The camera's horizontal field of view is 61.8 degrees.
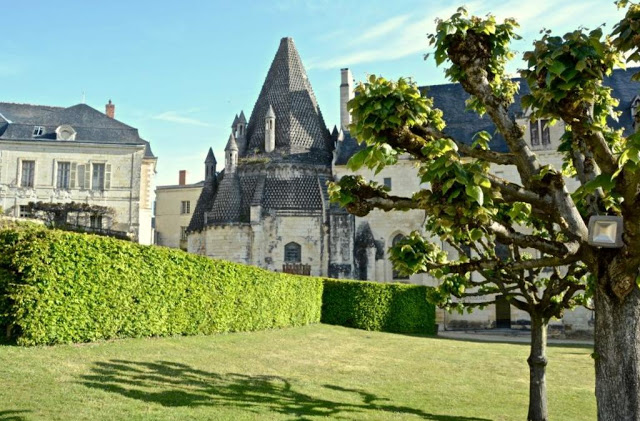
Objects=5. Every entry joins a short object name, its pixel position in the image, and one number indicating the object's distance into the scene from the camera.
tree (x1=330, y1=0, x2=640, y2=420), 4.67
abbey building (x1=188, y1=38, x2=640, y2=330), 30.73
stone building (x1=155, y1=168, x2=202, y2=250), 47.75
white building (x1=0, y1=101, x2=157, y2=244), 30.52
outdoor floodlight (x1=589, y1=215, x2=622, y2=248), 4.81
